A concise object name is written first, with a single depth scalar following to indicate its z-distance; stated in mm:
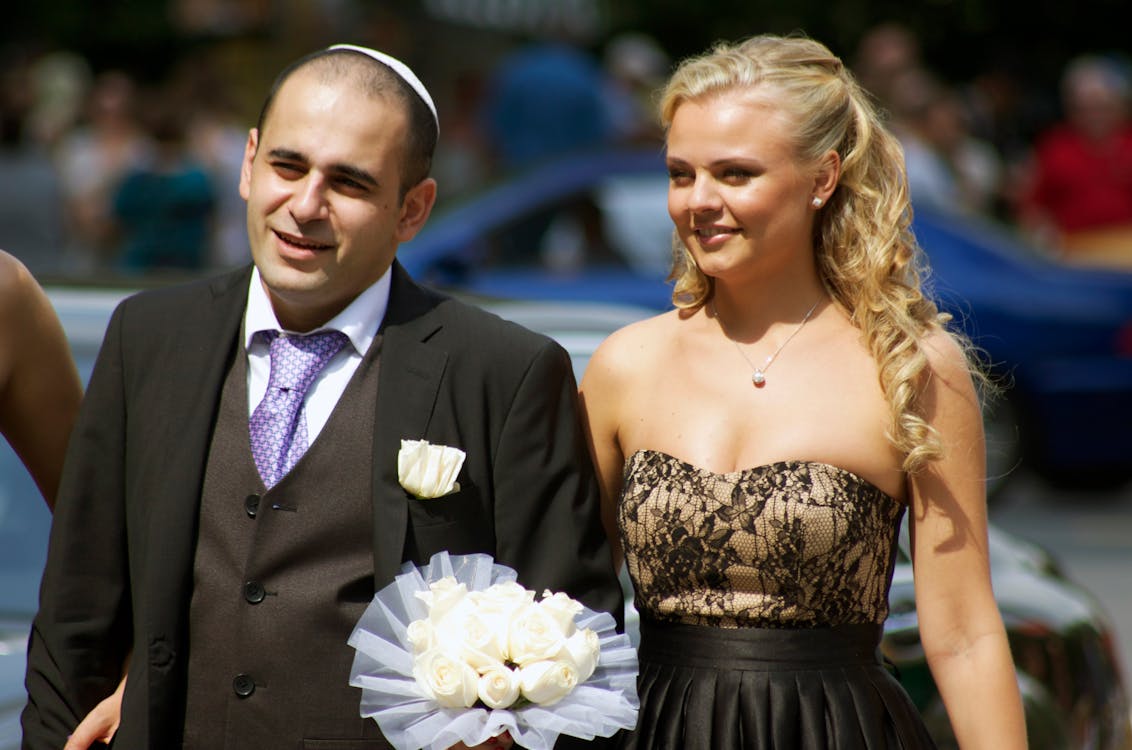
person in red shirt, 23969
